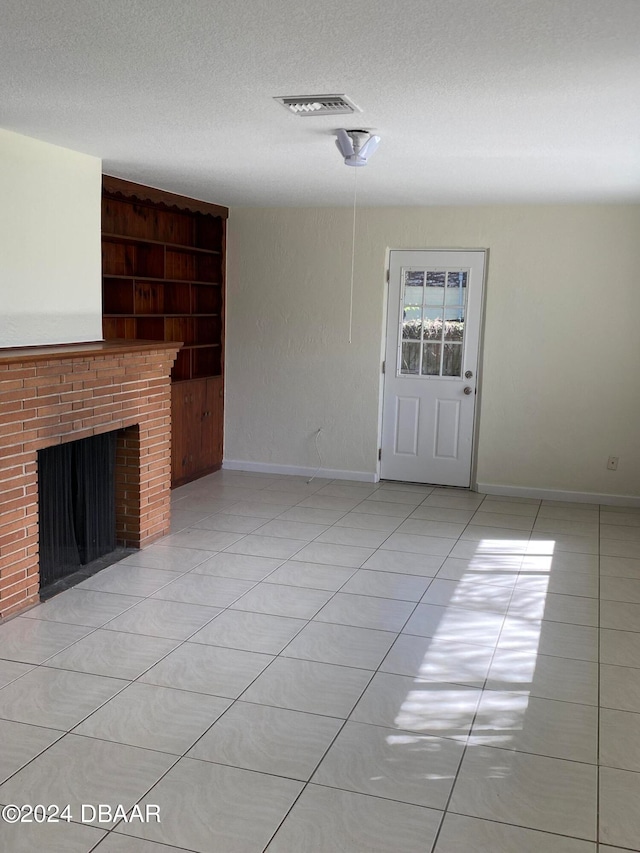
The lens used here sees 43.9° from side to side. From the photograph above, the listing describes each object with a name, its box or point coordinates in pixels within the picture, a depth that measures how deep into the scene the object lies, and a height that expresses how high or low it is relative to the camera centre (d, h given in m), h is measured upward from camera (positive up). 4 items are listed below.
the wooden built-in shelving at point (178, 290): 6.02 +0.20
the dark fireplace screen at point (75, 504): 4.21 -1.07
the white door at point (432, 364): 6.63 -0.35
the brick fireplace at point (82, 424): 3.73 -0.60
